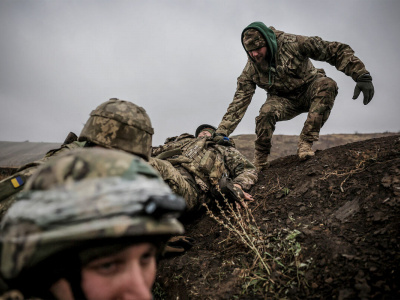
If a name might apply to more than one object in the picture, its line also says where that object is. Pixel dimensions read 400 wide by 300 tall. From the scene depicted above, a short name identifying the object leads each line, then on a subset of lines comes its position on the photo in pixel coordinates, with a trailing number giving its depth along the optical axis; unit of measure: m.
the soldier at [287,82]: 3.79
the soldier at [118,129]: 2.41
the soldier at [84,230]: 1.03
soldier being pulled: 3.11
